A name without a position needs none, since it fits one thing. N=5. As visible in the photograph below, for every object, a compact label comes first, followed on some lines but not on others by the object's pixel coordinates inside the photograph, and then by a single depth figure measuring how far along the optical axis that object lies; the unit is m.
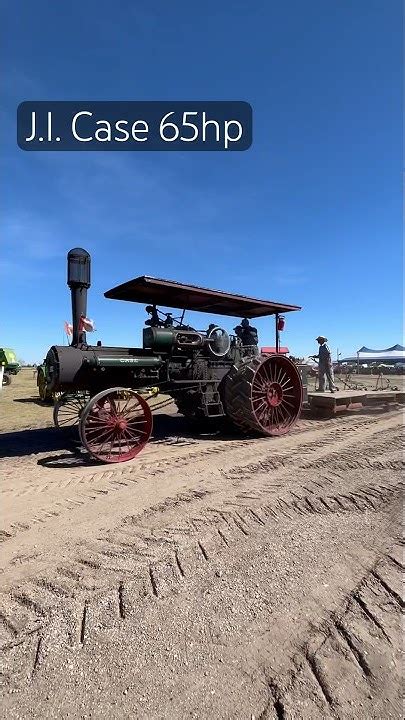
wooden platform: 9.66
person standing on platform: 11.14
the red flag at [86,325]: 6.64
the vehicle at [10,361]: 24.52
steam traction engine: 6.14
